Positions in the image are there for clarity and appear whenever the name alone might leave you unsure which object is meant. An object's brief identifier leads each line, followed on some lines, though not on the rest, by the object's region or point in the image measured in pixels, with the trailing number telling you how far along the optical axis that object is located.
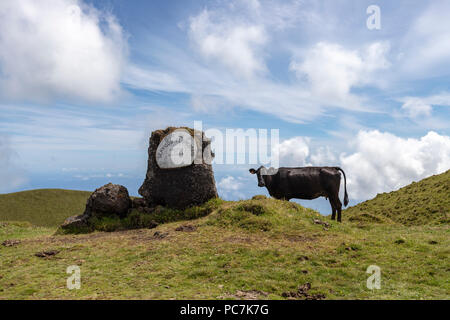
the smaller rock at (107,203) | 18.73
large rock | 18.36
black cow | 19.33
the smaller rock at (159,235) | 14.91
